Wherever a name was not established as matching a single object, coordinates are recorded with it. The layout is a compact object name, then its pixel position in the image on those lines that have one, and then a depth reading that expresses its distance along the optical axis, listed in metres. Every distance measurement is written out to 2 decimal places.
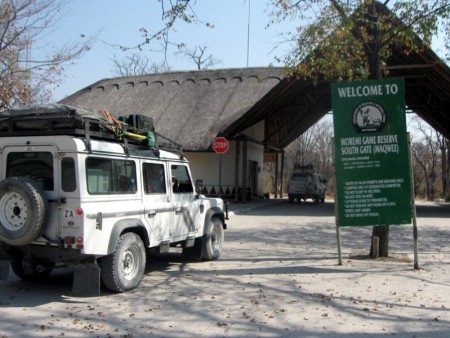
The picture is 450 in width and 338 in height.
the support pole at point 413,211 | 9.31
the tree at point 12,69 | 20.22
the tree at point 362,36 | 10.47
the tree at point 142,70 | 57.47
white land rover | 6.56
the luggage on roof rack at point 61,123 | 6.83
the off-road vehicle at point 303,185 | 31.88
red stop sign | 21.11
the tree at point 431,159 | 52.41
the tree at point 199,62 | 53.25
